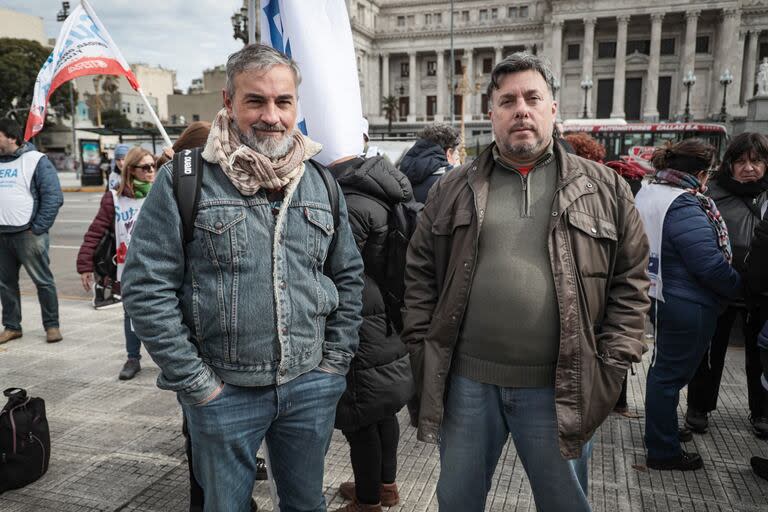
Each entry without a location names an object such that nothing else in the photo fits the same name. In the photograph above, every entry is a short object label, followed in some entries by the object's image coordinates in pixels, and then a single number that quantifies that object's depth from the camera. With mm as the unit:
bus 28859
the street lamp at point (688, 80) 36000
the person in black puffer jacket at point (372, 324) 2570
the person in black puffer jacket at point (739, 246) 3600
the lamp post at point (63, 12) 22312
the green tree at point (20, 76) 50062
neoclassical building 58406
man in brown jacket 2041
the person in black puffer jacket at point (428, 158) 4902
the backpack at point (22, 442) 3254
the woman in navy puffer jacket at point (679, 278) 3176
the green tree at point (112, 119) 64938
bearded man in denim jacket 1869
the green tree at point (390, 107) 64438
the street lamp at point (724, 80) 35697
